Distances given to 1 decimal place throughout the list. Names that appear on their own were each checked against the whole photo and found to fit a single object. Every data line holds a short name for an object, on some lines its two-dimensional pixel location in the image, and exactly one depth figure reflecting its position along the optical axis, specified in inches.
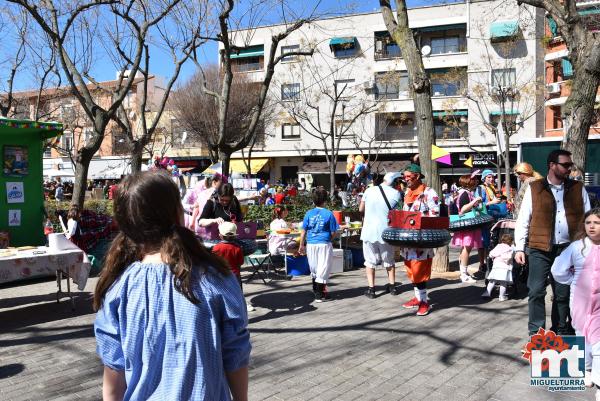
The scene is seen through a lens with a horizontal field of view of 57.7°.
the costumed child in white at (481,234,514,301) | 278.5
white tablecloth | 237.6
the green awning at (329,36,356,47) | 1462.2
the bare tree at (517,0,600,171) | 280.4
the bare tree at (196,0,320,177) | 453.4
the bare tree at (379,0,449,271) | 360.2
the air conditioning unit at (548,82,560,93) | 1202.6
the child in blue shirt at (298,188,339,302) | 288.4
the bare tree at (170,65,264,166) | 1312.7
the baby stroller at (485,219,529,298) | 286.7
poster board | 325.7
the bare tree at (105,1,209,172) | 526.3
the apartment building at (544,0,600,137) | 1216.8
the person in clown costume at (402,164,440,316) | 253.4
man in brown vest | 188.1
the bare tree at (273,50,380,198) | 1416.1
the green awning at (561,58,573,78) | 1222.4
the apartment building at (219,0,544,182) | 1346.0
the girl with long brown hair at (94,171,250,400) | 66.5
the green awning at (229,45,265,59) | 1616.6
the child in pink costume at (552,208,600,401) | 146.6
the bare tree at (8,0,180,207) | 454.4
